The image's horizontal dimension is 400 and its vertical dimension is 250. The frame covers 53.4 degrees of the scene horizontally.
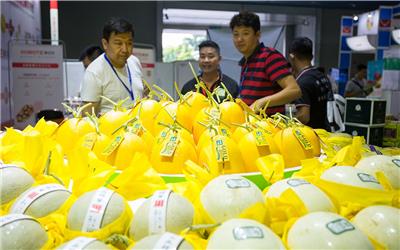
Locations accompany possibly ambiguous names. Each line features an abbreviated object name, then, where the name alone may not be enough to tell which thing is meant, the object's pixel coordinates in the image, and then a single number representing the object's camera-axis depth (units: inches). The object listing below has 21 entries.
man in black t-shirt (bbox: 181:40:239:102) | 130.3
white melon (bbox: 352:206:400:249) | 27.4
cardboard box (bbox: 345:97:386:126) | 159.8
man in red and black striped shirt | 89.4
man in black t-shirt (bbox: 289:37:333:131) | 114.1
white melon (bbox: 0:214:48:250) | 26.9
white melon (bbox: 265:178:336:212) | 30.4
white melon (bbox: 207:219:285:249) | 24.7
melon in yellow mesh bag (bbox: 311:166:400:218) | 31.7
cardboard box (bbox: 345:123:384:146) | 159.5
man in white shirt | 101.3
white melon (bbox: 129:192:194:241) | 28.7
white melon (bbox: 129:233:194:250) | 25.0
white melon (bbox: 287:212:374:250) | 25.2
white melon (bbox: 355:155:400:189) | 37.4
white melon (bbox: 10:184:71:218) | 31.5
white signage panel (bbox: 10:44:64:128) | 180.7
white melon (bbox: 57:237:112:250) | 25.2
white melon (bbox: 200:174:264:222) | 29.4
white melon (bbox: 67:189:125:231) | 29.1
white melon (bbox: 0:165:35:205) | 35.0
